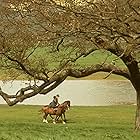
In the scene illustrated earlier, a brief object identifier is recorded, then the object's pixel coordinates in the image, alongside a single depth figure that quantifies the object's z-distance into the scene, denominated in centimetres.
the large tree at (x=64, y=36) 1564
